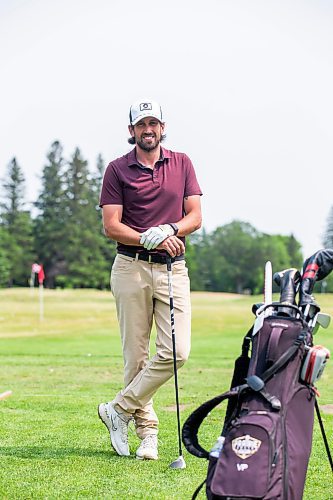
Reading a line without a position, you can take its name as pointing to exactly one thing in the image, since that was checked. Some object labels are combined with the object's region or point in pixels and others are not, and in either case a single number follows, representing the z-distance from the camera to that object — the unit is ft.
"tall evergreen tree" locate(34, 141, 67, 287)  297.94
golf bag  11.44
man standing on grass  18.53
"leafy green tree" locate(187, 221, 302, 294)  347.56
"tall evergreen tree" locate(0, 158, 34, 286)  282.77
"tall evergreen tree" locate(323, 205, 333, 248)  371.15
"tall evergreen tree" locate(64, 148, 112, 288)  294.66
